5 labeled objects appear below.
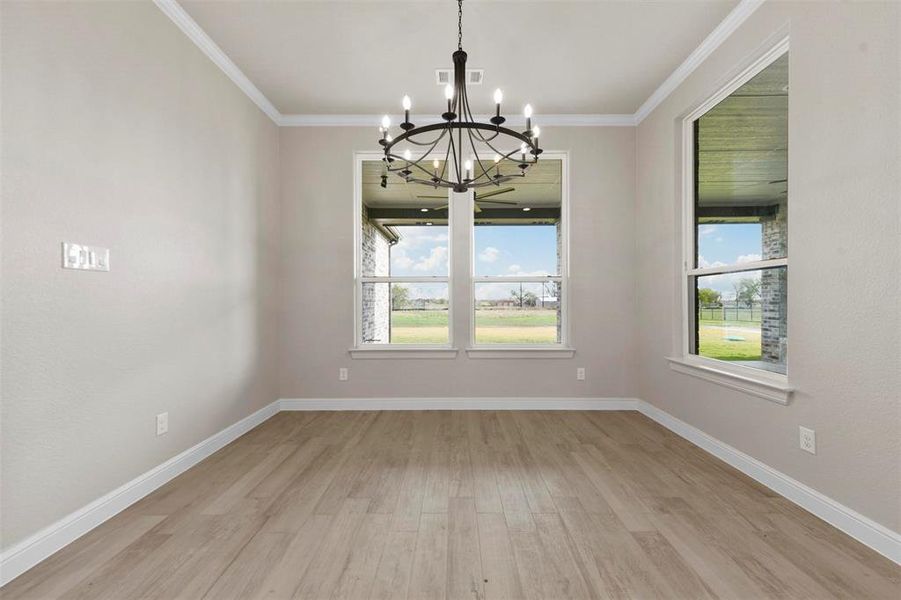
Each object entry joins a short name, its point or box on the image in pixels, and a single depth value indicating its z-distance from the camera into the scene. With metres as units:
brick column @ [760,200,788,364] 2.44
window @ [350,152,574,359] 4.24
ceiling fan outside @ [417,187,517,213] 4.22
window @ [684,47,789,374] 2.49
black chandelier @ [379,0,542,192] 1.96
